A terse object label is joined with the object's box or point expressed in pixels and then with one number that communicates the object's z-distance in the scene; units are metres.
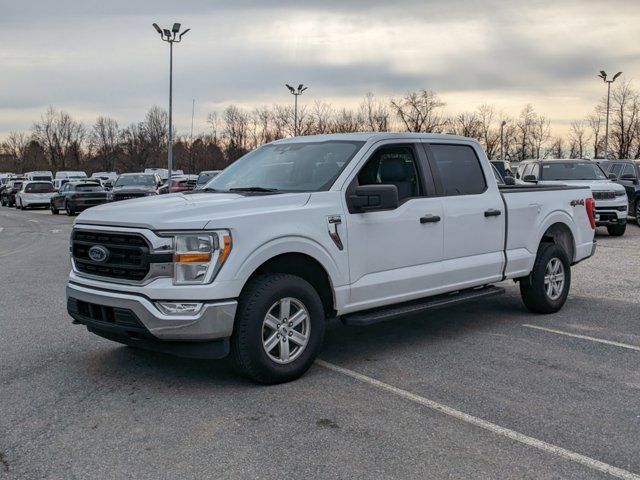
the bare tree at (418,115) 61.06
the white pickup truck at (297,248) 4.72
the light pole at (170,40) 36.33
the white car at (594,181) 16.12
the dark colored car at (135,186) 26.59
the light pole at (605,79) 48.41
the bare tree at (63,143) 113.25
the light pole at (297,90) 44.59
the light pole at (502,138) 70.88
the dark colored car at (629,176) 19.38
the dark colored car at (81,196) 29.42
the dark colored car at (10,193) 46.78
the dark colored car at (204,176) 24.58
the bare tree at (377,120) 59.53
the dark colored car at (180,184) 29.16
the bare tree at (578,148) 70.25
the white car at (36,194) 38.38
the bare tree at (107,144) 107.69
